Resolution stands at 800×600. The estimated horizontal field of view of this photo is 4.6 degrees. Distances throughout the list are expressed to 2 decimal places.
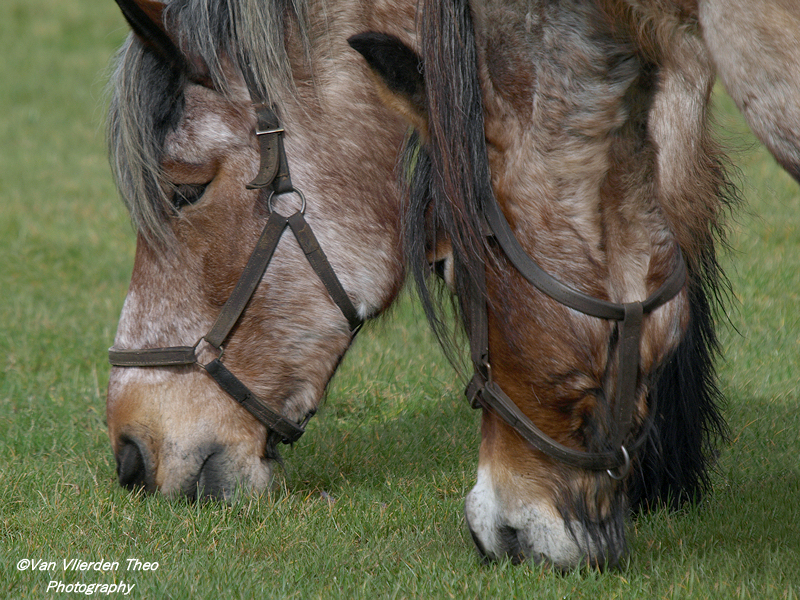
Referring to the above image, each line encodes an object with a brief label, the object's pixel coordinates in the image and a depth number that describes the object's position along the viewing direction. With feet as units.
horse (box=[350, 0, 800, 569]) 37.10
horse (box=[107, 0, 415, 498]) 37.88
